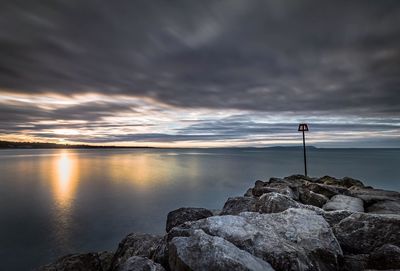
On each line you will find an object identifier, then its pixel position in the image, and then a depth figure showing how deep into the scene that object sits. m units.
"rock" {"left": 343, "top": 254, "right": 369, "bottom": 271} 4.51
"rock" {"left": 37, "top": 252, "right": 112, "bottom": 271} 5.52
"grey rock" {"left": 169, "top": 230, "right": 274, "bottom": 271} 3.59
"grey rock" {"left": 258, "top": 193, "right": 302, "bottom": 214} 6.55
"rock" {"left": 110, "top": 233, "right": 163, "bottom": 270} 5.88
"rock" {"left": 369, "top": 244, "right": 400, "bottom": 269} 3.96
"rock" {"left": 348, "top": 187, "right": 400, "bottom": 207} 8.89
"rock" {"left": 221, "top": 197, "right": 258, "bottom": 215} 8.27
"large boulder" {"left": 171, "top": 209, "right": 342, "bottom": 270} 4.14
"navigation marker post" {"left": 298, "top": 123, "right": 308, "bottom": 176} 18.47
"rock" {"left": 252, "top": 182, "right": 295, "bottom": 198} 8.98
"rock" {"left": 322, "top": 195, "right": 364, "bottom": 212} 7.66
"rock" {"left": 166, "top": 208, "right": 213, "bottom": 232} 7.88
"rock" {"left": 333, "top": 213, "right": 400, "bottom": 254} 5.00
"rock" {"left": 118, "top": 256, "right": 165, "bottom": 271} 4.09
